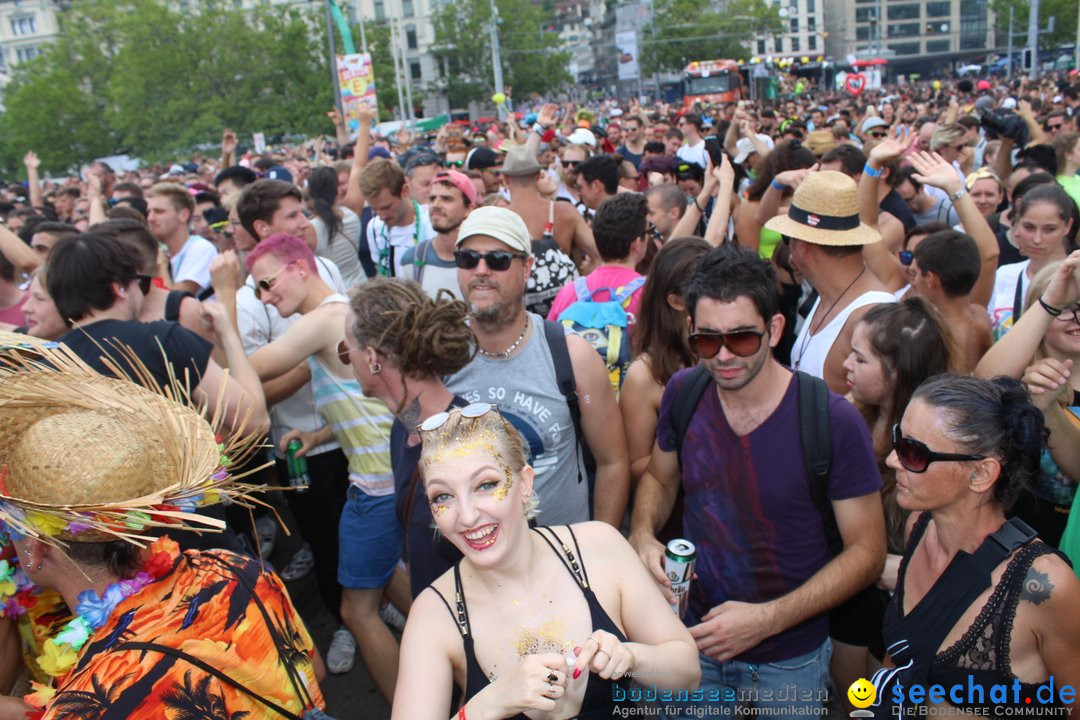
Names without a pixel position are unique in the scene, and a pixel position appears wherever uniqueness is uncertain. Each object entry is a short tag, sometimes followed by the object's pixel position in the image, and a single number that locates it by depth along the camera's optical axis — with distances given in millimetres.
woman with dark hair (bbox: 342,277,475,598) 2541
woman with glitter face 1931
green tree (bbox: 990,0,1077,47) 68500
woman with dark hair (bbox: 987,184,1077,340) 4121
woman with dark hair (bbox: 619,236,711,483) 3221
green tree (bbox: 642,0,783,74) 84812
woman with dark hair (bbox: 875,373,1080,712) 1923
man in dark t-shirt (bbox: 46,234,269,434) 3154
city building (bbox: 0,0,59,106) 83312
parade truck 41125
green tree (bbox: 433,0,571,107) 69812
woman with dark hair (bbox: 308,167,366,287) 6516
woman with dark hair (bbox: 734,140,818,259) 5961
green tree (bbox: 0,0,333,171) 40344
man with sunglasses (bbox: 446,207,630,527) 2973
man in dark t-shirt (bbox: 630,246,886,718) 2474
